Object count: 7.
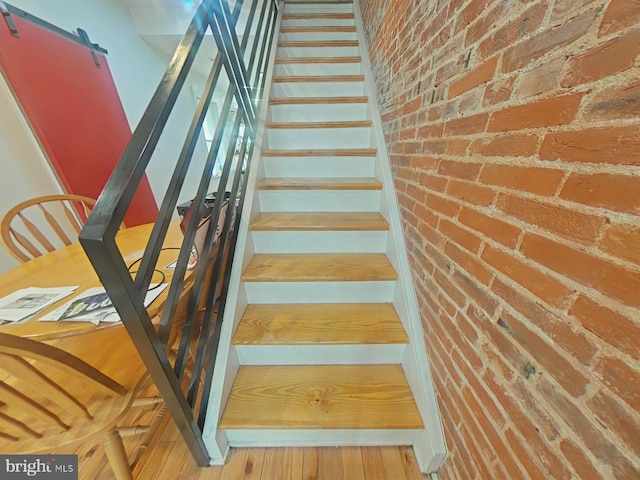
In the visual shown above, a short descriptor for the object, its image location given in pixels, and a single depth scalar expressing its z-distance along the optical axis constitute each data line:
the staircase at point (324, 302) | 0.96
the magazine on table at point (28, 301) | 0.76
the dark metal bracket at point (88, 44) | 2.13
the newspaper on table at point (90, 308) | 0.72
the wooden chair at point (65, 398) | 0.59
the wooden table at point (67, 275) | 0.69
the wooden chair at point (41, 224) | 1.26
